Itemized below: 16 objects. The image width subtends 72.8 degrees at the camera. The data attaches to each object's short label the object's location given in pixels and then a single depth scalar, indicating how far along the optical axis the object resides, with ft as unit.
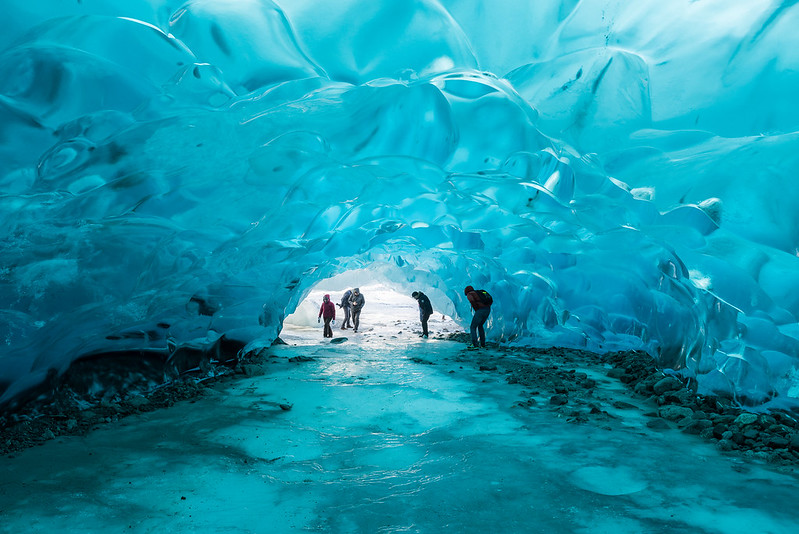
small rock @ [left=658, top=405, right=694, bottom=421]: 19.47
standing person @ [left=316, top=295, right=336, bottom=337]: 51.90
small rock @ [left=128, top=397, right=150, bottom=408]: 20.65
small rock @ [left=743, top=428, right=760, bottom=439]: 15.92
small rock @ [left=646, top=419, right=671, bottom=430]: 18.15
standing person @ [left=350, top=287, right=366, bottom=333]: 57.62
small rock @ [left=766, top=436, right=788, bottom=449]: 15.20
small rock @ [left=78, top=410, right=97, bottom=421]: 18.45
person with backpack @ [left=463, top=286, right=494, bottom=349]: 41.55
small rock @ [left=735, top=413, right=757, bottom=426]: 17.04
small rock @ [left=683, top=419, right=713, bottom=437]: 17.44
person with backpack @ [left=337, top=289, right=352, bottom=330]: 59.88
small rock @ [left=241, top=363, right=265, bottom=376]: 29.19
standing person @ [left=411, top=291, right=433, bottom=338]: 54.29
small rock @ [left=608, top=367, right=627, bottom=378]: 30.30
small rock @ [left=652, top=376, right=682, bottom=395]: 24.10
